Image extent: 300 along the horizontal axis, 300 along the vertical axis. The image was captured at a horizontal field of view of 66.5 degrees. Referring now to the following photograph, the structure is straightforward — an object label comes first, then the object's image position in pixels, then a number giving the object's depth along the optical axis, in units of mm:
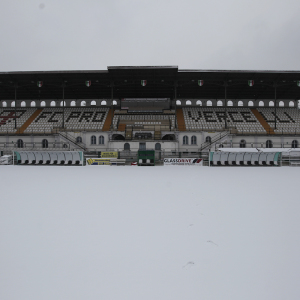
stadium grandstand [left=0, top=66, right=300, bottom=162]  37125
